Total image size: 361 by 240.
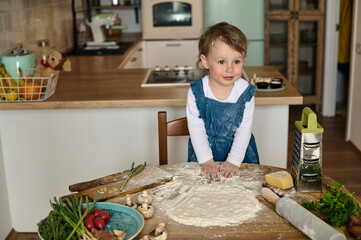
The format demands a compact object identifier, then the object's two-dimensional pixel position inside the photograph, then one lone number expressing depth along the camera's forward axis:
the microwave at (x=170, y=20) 4.56
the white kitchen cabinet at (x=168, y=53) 4.56
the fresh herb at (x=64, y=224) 1.16
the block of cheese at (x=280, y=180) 1.43
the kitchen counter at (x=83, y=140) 2.47
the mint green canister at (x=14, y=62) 2.44
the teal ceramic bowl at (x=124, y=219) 1.23
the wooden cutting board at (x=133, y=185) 1.46
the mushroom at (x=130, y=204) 1.35
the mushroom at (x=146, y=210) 1.30
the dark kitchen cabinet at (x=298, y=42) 4.81
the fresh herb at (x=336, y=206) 1.22
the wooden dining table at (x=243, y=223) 1.22
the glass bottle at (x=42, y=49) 2.46
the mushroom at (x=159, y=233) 1.18
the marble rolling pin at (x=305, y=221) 1.12
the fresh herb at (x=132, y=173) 1.49
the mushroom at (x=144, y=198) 1.37
